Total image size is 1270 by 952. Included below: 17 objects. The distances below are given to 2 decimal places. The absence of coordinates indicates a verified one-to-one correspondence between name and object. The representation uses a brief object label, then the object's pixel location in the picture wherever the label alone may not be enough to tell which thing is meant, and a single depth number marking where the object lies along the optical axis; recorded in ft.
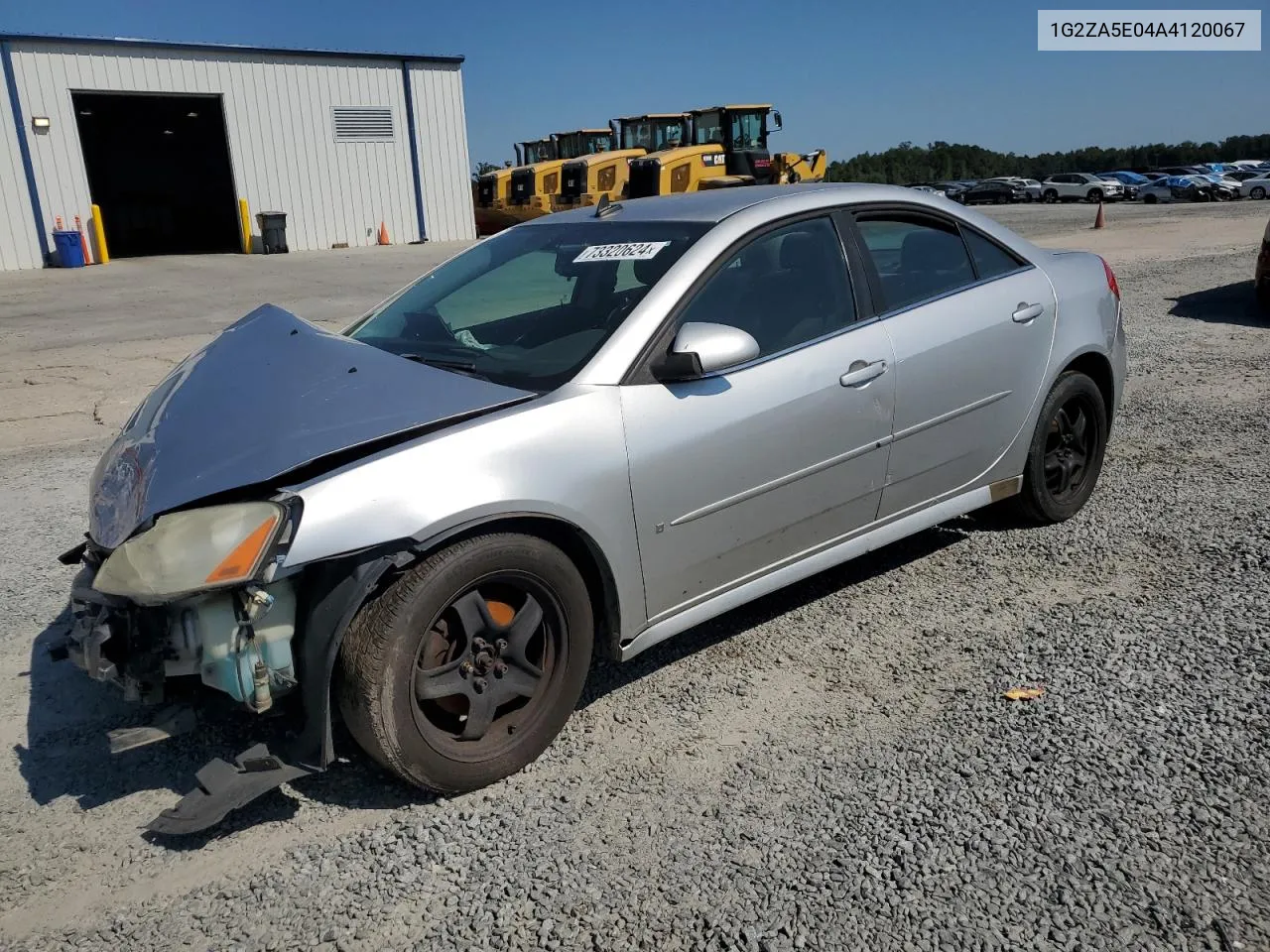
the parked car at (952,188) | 166.91
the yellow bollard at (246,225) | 81.35
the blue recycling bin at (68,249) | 72.13
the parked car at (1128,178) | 169.58
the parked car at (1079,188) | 162.20
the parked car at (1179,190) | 153.28
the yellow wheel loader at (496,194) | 104.06
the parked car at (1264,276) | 32.40
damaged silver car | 8.48
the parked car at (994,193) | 171.01
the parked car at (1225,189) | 151.53
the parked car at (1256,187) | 153.28
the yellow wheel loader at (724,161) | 80.69
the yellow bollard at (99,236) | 75.05
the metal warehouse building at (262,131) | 72.13
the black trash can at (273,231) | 80.48
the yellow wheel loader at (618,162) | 92.48
